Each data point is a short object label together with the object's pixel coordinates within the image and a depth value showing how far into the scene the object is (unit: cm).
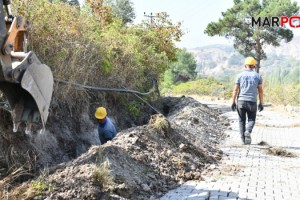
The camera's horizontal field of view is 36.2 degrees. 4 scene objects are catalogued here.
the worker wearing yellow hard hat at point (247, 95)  998
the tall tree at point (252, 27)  3912
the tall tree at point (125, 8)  5318
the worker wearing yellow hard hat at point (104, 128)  879
